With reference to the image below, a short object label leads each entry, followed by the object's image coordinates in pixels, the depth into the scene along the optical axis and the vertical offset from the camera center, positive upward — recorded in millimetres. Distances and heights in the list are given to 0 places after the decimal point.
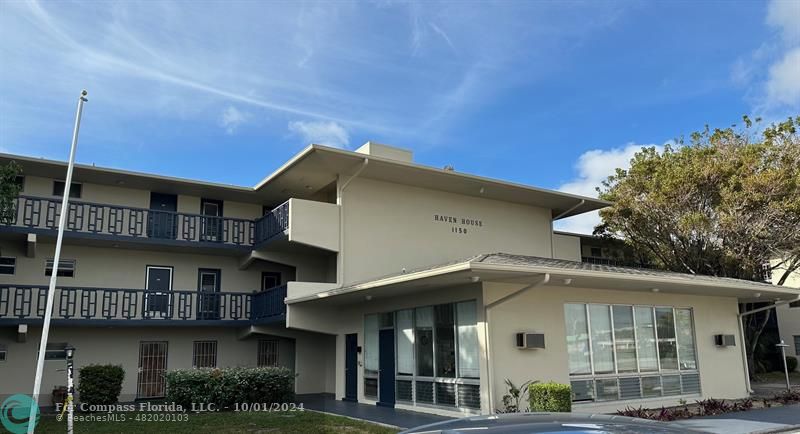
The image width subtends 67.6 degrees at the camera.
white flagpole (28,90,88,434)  10209 +1251
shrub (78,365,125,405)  14969 -806
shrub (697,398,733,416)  13508 -1504
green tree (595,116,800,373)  20203 +4845
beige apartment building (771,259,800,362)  30266 +842
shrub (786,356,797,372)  28641 -1115
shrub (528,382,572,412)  11359 -992
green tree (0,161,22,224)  13281 +3620
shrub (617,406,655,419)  12631 -1486
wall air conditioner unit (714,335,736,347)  16391 -6
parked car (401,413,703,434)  2445 -344
